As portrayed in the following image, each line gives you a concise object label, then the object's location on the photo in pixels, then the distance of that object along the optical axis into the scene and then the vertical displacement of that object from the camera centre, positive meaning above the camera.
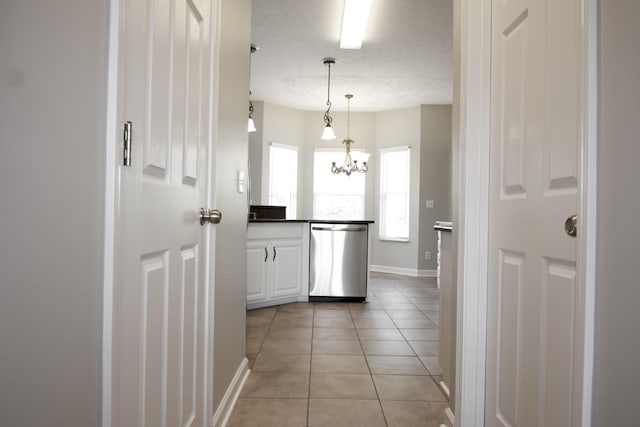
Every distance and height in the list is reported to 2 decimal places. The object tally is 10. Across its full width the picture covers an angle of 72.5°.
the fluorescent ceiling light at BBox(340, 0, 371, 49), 3.83 +1.85
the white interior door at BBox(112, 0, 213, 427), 0.94 -0.02
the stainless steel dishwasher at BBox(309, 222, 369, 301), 4.88 -0.52
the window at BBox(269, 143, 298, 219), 7.32 +0.64
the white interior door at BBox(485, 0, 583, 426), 1.14 +0.02
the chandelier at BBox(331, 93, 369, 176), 6.11 +0.76
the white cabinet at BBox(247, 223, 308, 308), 4.35 -0.52
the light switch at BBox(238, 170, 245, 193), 2.34 +0.18
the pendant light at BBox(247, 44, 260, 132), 4.89 +1.85
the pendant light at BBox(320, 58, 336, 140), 5.38 +1.14
